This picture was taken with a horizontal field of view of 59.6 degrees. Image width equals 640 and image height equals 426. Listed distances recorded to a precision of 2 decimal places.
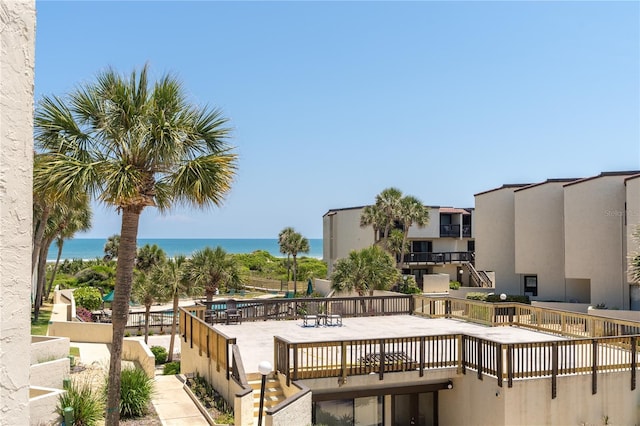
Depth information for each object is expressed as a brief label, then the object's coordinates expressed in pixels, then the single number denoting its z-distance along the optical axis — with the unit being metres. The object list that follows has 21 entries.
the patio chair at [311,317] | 19.98
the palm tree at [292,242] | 61.01
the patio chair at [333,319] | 20.17
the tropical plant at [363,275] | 31.00
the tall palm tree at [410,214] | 46.25
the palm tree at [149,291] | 27.86
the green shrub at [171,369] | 21.60
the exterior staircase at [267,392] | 11.77
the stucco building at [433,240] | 49.50
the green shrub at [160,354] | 25.45
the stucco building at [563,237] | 27.75
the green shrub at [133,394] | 11.87
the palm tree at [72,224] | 31.36
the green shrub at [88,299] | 36.78
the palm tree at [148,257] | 46.97
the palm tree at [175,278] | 27.25
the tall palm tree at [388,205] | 46.88
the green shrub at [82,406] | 11.09
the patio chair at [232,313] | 20.20
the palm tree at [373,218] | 47.31
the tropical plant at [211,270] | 26.81
